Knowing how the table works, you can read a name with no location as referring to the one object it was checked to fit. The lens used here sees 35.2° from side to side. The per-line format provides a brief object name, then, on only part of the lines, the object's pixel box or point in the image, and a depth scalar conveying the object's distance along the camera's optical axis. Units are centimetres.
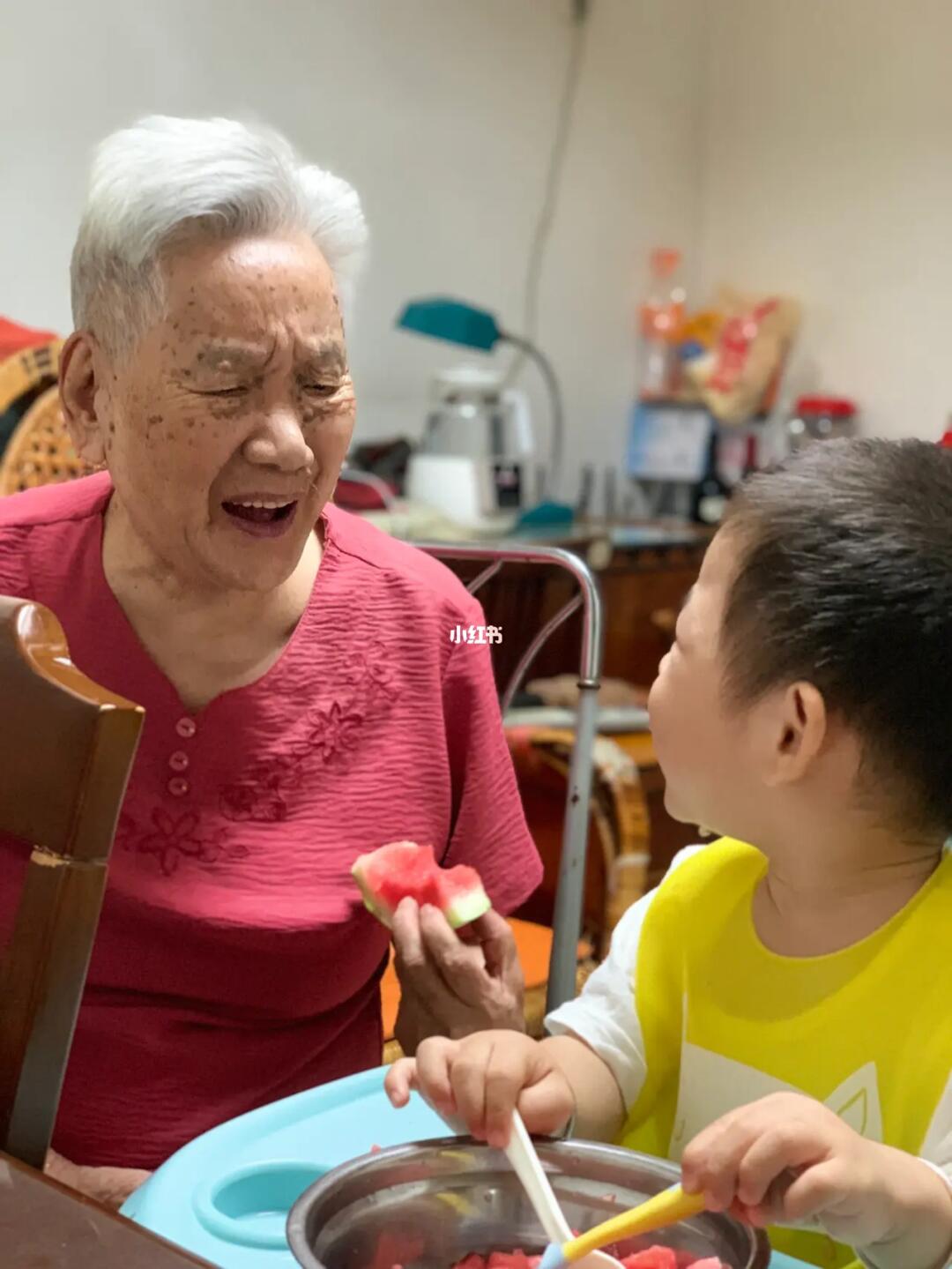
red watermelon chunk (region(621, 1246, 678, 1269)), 82
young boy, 88
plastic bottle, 421
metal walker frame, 147
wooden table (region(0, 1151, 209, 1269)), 64
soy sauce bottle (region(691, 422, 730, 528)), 404
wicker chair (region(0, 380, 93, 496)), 214
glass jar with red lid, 401
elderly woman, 121
